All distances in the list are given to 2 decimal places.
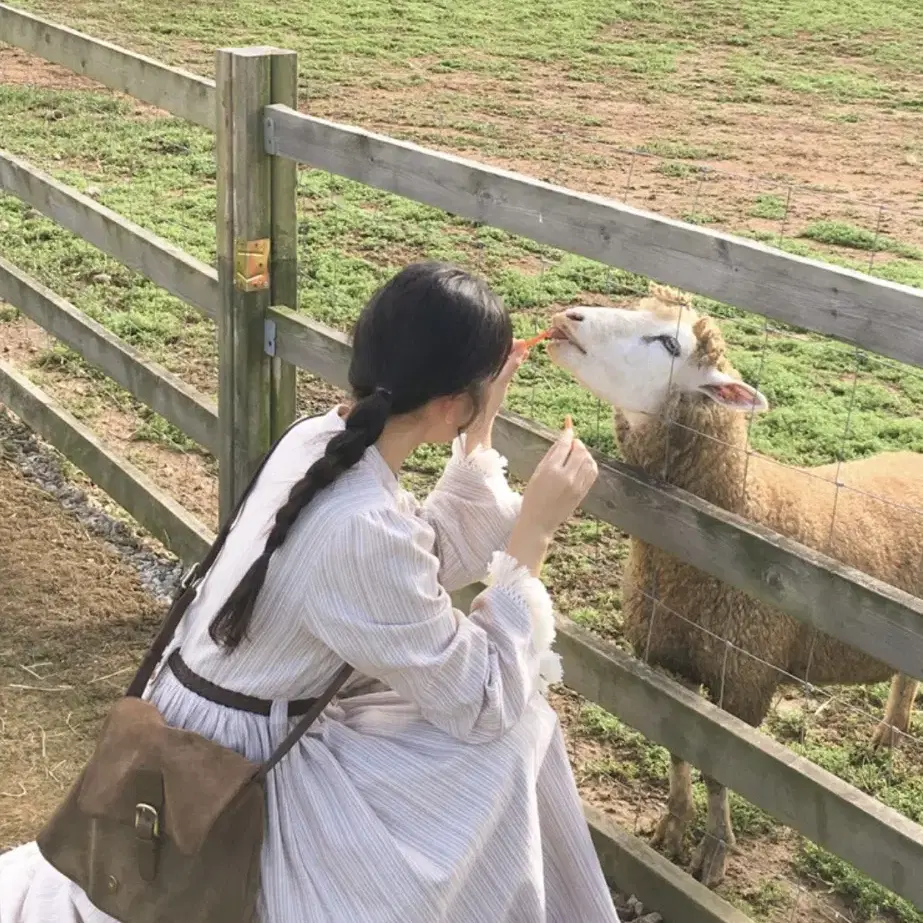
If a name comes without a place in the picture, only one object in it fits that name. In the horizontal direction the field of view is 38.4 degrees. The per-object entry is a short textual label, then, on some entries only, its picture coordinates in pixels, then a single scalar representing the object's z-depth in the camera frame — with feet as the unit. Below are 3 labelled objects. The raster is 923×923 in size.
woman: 7.29
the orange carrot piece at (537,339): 9.12
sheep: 10.77
